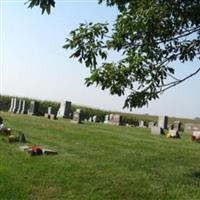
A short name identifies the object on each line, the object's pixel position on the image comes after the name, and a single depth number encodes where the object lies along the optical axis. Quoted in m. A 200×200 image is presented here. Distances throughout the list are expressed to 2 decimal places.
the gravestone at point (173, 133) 12.69
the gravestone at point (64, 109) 21.91
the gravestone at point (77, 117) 17.50
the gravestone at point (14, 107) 23.89
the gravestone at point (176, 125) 19.09
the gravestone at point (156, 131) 13.83
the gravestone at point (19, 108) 23.44
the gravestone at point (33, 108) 21.98
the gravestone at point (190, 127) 17.08
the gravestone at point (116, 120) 20.96
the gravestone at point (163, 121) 19.34
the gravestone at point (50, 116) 19.08
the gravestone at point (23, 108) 23.03
